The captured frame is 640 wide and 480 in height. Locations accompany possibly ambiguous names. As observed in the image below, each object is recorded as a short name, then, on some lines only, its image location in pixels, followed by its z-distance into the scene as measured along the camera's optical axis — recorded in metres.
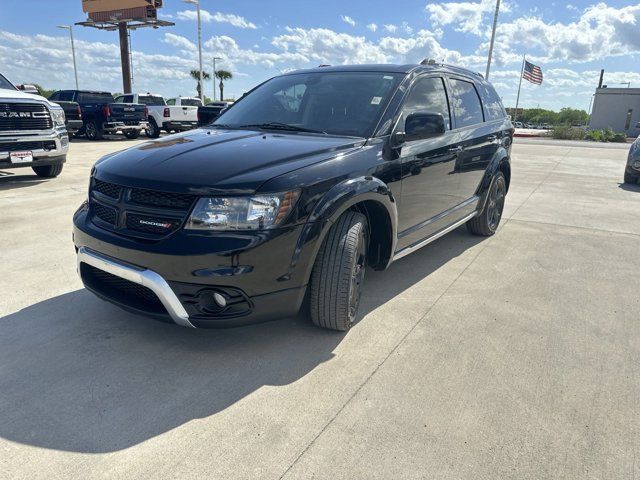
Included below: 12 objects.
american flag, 28.77
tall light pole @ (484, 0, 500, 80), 25.44
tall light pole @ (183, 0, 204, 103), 31.66
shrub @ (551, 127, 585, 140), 30.30
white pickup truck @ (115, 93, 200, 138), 18.52
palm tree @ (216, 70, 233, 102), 71.25
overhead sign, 31.69
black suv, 2.42
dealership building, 42.97
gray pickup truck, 7.14
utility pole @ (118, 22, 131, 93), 32.25
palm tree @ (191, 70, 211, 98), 66.06
